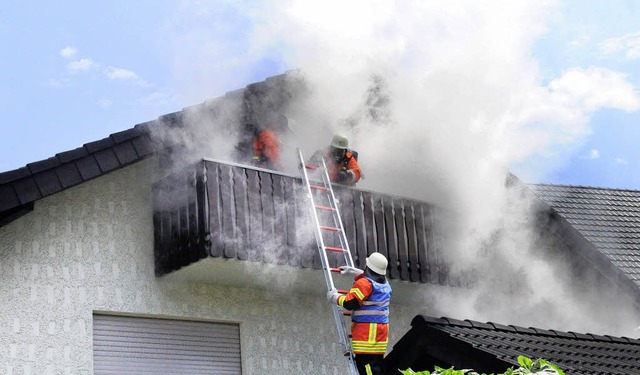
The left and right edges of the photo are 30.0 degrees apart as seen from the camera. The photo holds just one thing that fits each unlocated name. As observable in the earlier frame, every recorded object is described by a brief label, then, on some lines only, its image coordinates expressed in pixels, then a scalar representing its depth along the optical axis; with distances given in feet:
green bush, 22.06
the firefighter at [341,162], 45.83
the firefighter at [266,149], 45.24
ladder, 38.22
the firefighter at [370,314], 37.01
